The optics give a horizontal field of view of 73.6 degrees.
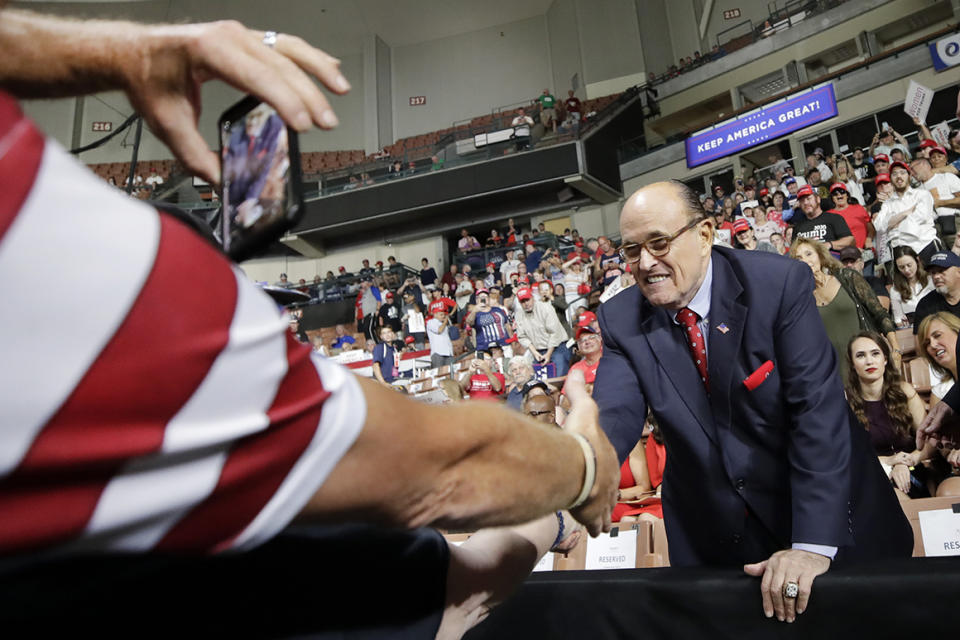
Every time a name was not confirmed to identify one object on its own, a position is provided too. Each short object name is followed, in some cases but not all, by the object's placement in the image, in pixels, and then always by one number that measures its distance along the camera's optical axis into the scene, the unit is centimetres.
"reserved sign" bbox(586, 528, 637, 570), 251
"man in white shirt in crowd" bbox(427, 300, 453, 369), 1032
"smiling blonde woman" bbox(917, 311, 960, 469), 396
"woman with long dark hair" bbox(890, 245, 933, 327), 567
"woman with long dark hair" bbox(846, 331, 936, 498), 380
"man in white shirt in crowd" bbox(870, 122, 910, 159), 906
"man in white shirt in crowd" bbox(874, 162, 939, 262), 593
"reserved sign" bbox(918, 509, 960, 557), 178
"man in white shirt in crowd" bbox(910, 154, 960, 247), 649
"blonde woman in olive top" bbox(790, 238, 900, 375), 464
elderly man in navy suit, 178
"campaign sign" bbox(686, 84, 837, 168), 1270
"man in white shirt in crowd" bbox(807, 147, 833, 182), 1015
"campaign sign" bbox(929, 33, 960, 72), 1182
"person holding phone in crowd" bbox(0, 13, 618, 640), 42
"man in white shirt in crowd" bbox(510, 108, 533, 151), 1817
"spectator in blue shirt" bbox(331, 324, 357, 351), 1307
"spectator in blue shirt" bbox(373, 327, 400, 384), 1009
